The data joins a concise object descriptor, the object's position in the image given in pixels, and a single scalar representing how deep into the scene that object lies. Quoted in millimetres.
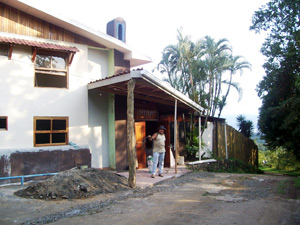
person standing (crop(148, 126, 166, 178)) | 9039
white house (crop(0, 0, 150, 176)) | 8367
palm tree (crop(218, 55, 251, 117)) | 18045
